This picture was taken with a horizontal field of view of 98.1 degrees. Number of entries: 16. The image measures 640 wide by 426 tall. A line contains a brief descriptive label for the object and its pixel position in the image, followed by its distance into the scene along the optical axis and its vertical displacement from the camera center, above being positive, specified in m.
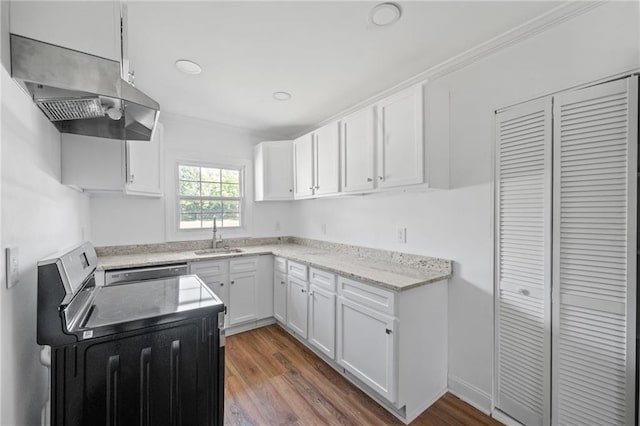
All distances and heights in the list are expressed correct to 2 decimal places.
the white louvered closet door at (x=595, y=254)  1.33 -0.22
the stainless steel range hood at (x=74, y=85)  1.06 +0.50
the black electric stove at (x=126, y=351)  1.04 -0.59
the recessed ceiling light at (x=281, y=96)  2.60 +1.10
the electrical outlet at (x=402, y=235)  2.43 -0.21
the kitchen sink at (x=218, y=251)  3.14 -0.47
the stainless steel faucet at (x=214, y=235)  3.35 -0.30
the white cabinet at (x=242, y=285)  2.84 -0.81
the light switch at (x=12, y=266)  0.99 -0.21
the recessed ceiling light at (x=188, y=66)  2.03 +1.08
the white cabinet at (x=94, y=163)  1.74 +0.31
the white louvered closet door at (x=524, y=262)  1.59 -0.31
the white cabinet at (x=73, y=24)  1.08 +0.76
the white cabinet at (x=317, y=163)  2.67 +0.51
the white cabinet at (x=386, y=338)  1.79 -0.92
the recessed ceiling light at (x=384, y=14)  1.49 +1.09
